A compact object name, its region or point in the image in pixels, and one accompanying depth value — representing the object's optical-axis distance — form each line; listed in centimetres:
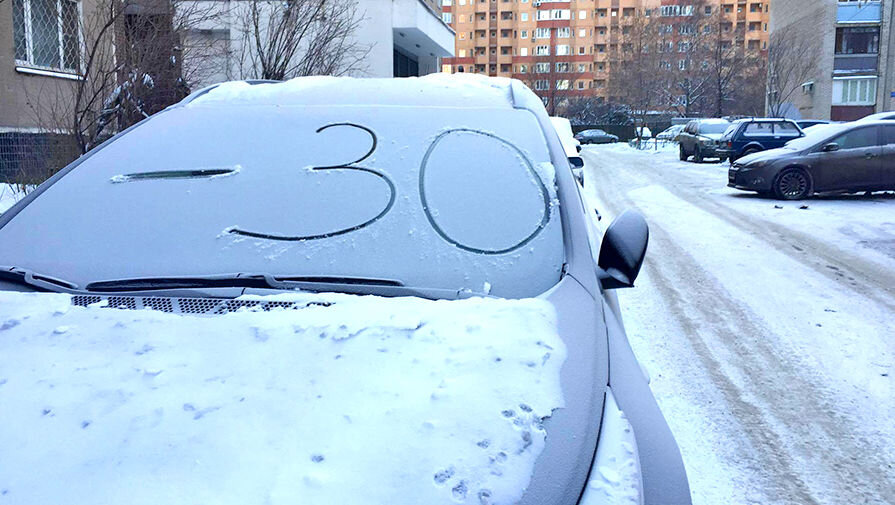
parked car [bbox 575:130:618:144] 5919
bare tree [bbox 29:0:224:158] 865
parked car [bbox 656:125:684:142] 4523
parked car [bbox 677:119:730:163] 2650
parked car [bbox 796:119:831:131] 3092
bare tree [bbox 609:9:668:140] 4788
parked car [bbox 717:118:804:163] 2355
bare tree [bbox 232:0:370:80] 1259
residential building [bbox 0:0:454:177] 940
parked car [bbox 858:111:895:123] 1941
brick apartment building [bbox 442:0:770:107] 10375
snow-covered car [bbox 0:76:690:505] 152
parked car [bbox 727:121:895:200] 1459
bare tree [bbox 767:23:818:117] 4584
